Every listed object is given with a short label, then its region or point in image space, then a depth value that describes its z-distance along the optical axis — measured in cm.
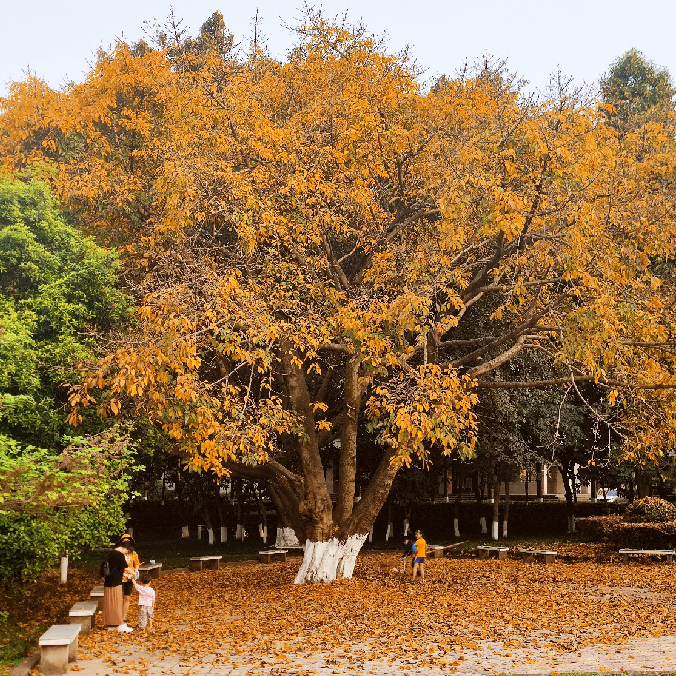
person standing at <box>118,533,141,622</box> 1441
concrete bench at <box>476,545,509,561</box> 2589
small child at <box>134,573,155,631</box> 1376
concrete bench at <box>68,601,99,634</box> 1322
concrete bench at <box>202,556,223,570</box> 2492
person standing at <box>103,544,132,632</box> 1404
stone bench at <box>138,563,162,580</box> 2225
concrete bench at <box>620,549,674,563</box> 2375
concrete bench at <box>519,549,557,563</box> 2412
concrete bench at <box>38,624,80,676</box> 1039
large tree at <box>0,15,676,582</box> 1599
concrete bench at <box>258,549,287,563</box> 2622
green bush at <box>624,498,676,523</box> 2603
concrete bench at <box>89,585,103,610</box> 1573
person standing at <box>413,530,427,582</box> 1973
